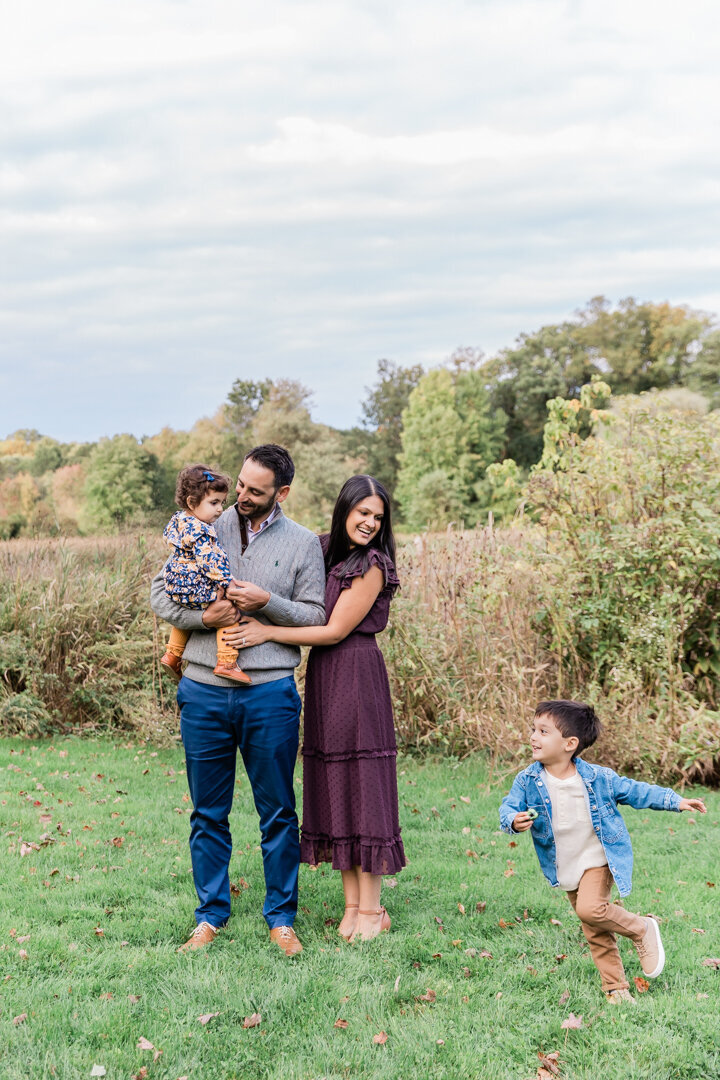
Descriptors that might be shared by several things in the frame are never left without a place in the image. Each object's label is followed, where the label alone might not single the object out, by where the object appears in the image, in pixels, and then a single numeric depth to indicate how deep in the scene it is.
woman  3.81
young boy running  3.27
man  3.67
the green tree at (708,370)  36.91
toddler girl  3.56
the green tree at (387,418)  43.53
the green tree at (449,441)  36.12
